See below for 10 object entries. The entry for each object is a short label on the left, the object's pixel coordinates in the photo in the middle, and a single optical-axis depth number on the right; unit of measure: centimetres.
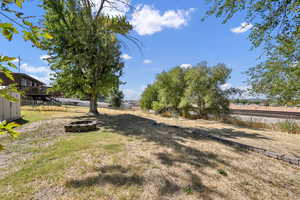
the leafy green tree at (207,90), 1314
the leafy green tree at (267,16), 331
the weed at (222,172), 309
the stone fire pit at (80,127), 638
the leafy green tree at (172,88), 1661
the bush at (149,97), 2264
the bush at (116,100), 3155
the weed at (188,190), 247
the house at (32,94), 1857
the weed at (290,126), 853
